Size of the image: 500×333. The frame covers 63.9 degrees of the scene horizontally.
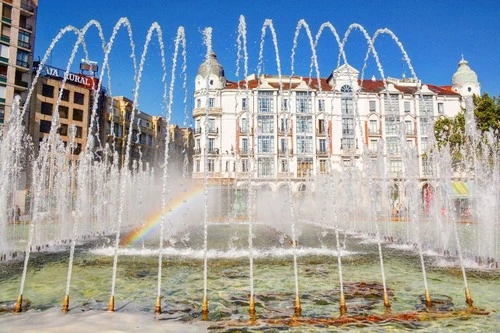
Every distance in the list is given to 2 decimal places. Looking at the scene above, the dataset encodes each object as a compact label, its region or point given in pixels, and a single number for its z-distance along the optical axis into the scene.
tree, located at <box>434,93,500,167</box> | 34.34
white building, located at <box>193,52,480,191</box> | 54.22
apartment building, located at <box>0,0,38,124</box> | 42.56
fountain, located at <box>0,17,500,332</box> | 5.61
